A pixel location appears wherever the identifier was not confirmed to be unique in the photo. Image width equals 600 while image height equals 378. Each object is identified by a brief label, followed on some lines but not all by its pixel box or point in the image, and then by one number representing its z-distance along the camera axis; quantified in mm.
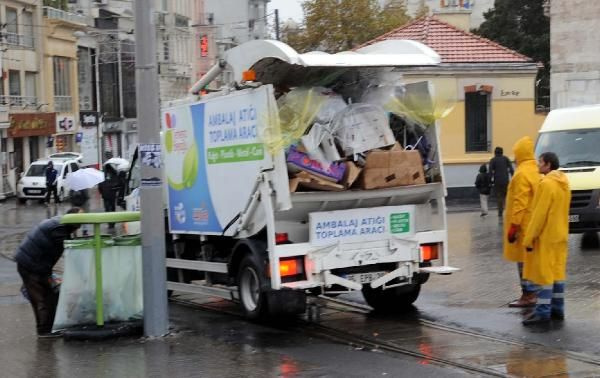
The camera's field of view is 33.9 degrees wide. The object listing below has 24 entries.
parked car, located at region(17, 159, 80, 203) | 40094
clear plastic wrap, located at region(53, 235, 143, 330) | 10461
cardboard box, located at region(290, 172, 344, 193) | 10258
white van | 16859
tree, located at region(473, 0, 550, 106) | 52391
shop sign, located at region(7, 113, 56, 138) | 46844
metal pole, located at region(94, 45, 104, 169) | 59312
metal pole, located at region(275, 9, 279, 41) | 43791
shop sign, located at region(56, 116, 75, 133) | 53625
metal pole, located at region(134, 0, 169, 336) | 10133
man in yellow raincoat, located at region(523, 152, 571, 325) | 10062
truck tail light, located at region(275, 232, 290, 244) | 10438
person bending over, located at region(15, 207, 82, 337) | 10625
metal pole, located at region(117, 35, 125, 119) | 63850
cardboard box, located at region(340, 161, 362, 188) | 10453
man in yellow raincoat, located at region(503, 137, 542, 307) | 10891
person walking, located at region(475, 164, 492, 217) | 24375
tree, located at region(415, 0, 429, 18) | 56175
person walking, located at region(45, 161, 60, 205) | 38188
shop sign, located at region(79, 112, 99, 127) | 57688
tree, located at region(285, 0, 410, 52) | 48312
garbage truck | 10297
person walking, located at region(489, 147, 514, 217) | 23062
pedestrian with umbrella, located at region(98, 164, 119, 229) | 24875
